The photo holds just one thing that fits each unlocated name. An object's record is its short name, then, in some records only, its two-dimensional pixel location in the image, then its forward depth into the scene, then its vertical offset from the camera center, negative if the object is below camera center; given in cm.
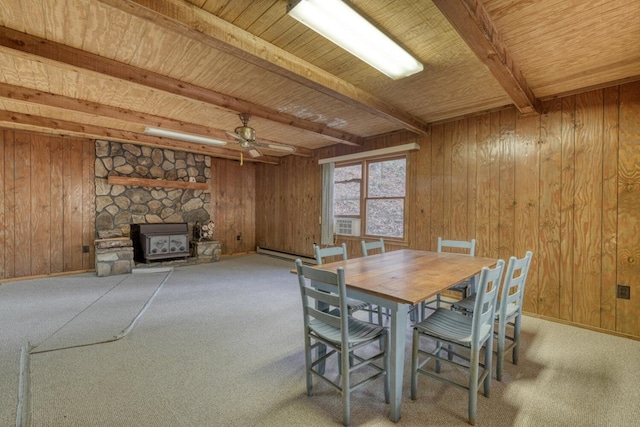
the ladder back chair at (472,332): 163 -77
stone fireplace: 536 +45
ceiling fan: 341 +91
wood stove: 548 -63
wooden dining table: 160 -47
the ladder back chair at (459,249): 283 -54
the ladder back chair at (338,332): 161 -77
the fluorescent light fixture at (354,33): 169 +121
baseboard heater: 620 -108
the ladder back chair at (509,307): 191 -77
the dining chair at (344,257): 235 -43
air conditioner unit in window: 525 -32
